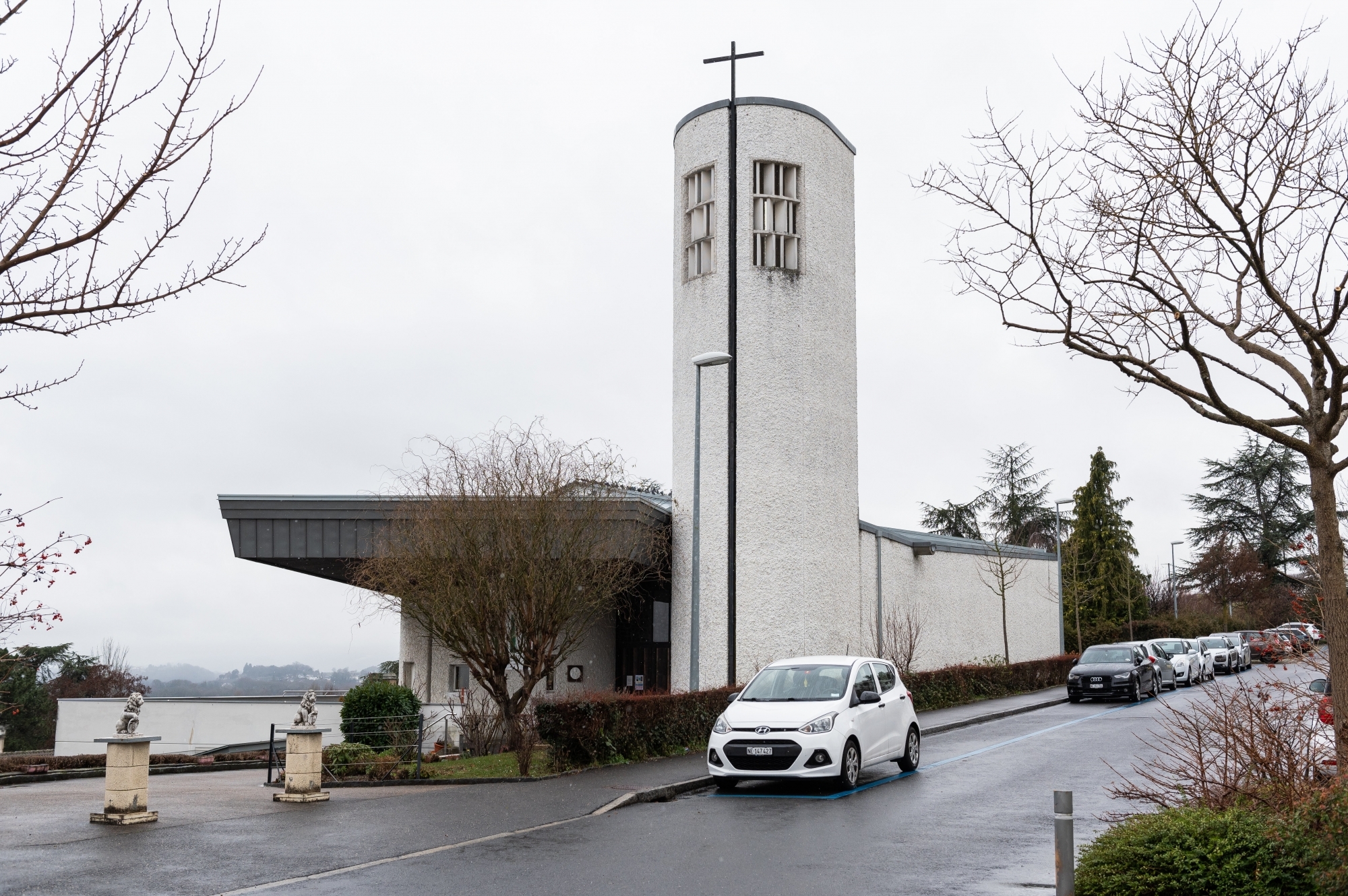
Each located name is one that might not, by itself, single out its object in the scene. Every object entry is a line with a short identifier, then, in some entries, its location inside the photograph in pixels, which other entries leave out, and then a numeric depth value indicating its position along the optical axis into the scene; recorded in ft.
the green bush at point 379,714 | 68.69
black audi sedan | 101.71
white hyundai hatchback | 48.11
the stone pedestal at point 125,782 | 43.32
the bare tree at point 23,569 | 20.08
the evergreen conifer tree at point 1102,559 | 195.93
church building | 87.51
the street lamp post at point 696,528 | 69.46
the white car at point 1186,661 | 123.24
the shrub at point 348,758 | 61.82
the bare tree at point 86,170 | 20.01
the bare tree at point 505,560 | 64.64
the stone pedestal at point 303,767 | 50.21
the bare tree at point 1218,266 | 29.96
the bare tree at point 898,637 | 102.01
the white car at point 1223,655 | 141.49
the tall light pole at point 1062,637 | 148.77
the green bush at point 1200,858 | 24.88
